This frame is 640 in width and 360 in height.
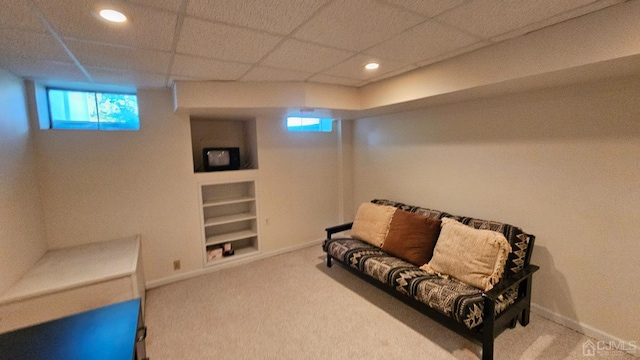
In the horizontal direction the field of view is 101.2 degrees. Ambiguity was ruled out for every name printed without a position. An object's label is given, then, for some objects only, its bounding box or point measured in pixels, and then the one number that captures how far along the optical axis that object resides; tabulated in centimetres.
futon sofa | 196
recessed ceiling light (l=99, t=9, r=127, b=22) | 136
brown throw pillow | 273
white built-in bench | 186
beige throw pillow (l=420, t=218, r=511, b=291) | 218
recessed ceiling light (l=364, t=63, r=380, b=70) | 243
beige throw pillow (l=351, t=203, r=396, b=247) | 322
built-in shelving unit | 362
